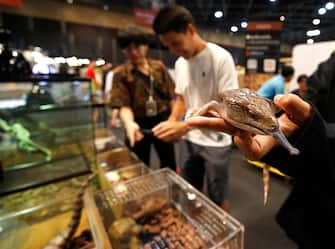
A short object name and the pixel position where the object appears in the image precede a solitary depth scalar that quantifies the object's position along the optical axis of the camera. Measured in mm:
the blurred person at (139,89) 1308
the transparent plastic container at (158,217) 682
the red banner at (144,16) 2487
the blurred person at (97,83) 1086
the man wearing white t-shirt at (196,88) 783
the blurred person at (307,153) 347
